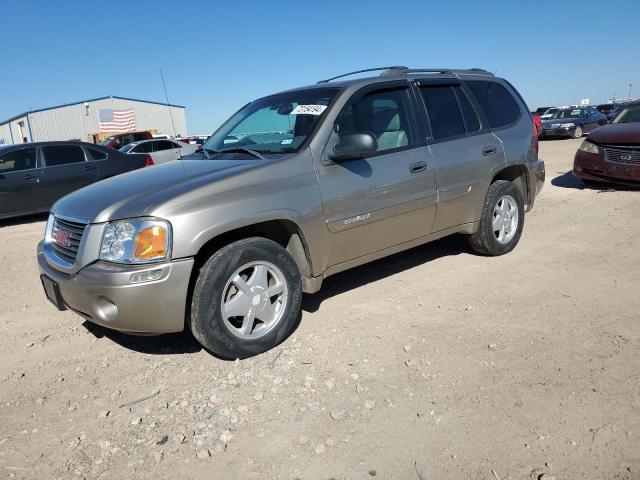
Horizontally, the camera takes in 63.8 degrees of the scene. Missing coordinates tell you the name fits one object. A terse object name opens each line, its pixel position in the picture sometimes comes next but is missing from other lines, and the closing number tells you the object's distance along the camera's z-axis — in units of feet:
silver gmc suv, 10.08
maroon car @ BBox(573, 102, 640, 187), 26.96
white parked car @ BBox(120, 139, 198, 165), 57.98
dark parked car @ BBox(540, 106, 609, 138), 72.95
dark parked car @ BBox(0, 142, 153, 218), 30.09
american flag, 141.79
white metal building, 142.41
